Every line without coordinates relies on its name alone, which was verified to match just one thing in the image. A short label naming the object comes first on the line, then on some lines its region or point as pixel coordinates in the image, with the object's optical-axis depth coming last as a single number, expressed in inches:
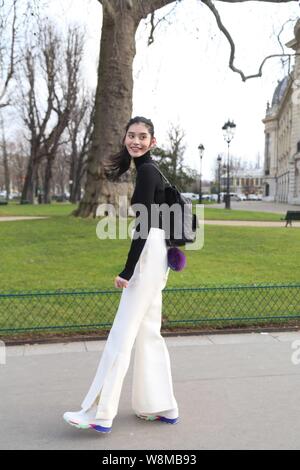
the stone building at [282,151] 2573.3
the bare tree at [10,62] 1043.3
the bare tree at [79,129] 2178.9
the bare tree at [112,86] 645.3
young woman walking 141.9
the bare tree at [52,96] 1811.0
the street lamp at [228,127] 1477.6
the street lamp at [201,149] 1893.5
